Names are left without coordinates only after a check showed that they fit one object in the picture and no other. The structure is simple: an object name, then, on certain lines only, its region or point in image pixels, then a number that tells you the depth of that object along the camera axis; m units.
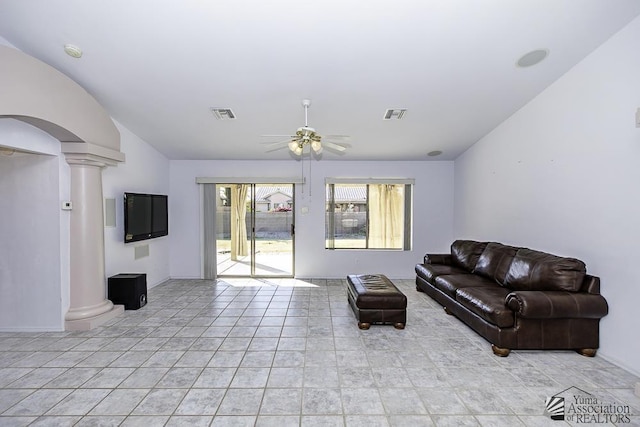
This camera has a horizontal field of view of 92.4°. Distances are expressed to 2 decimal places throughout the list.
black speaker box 4.46
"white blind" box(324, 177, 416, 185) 6.48
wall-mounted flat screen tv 4.71
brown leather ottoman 3.83
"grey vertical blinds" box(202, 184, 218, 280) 6.48
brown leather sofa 3.03
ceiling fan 3.46
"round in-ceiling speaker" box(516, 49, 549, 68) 3.13
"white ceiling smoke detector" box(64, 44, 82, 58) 3.07
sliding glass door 6.59
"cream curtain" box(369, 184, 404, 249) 6.74
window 6.68
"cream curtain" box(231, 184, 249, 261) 6.60
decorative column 3.80
